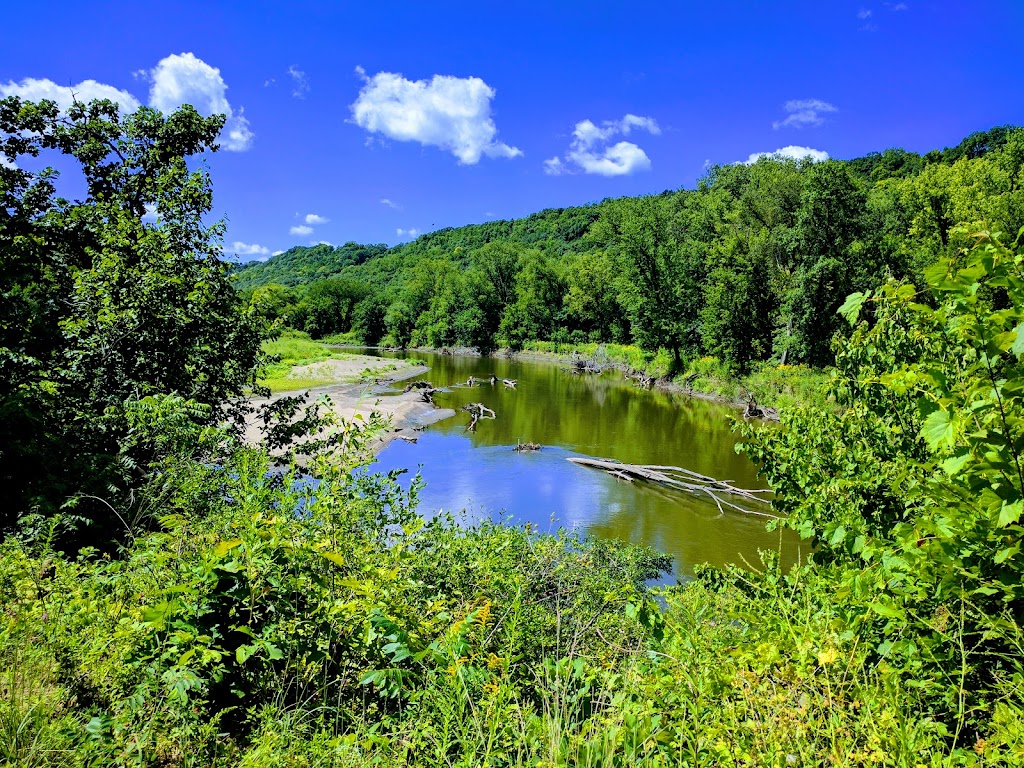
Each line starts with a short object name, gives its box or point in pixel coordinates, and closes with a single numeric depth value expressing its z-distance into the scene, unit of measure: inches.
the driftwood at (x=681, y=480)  703.1
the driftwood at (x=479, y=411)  1192.2
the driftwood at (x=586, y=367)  2218.8
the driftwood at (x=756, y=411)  1209.7
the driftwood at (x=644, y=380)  1772.1
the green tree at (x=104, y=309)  281.3
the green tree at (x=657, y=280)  1876.2
